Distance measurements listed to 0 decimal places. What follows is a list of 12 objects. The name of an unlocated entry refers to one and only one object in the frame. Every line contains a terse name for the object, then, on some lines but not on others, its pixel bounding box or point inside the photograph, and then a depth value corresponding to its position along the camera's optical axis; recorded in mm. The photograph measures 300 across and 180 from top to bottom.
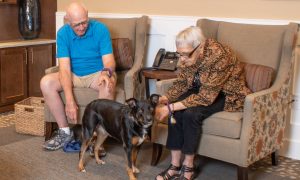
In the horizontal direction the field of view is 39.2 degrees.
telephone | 3404
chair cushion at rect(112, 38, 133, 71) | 3445
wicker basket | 3484
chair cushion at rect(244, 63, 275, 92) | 2803
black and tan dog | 2504
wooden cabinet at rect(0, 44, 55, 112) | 4145
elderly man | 3143
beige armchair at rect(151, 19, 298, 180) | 2523
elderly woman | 2555
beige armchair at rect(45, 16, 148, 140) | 3164
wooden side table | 3227
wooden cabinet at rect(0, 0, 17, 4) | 4273
